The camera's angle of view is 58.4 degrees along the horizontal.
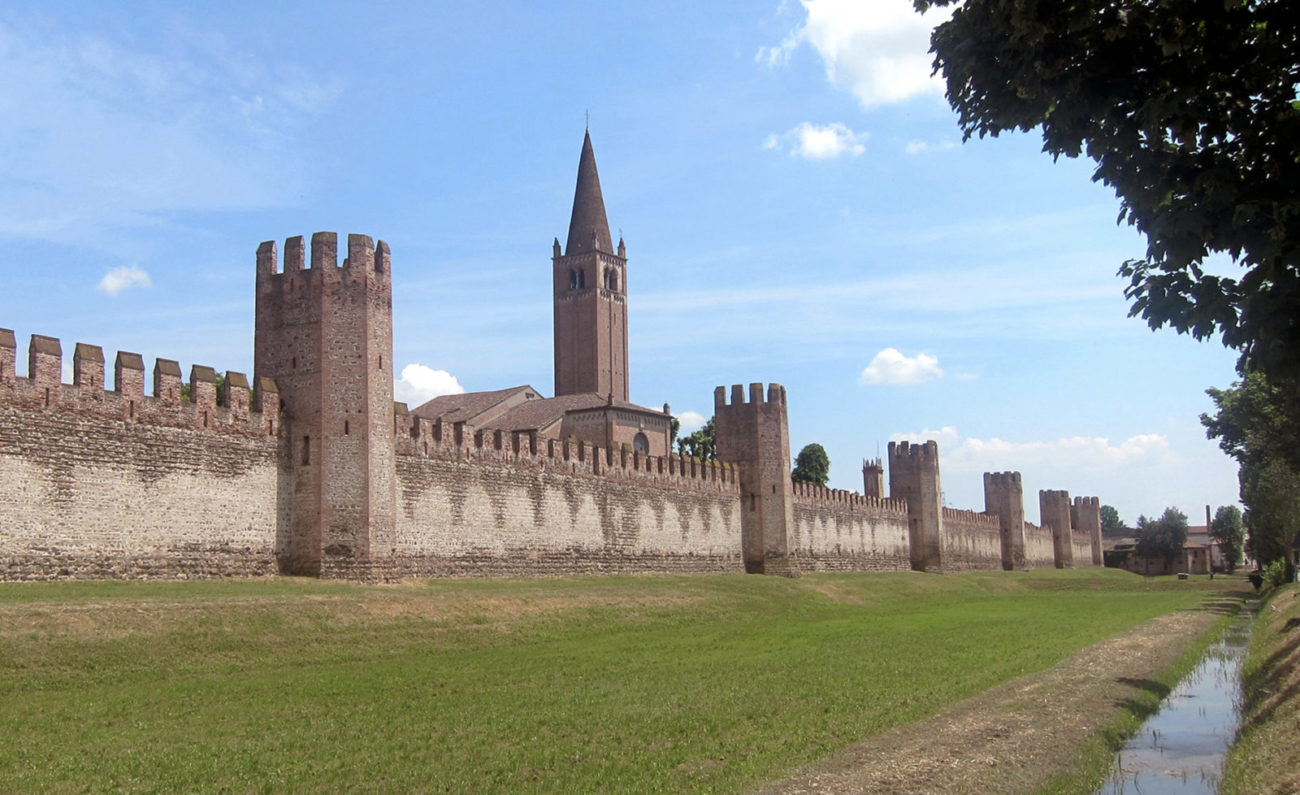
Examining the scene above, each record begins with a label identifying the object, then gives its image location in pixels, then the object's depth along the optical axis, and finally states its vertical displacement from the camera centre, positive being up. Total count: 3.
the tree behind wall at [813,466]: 83.38 +4.43
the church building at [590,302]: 90.12 +18.11
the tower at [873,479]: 73.25 +2.97
